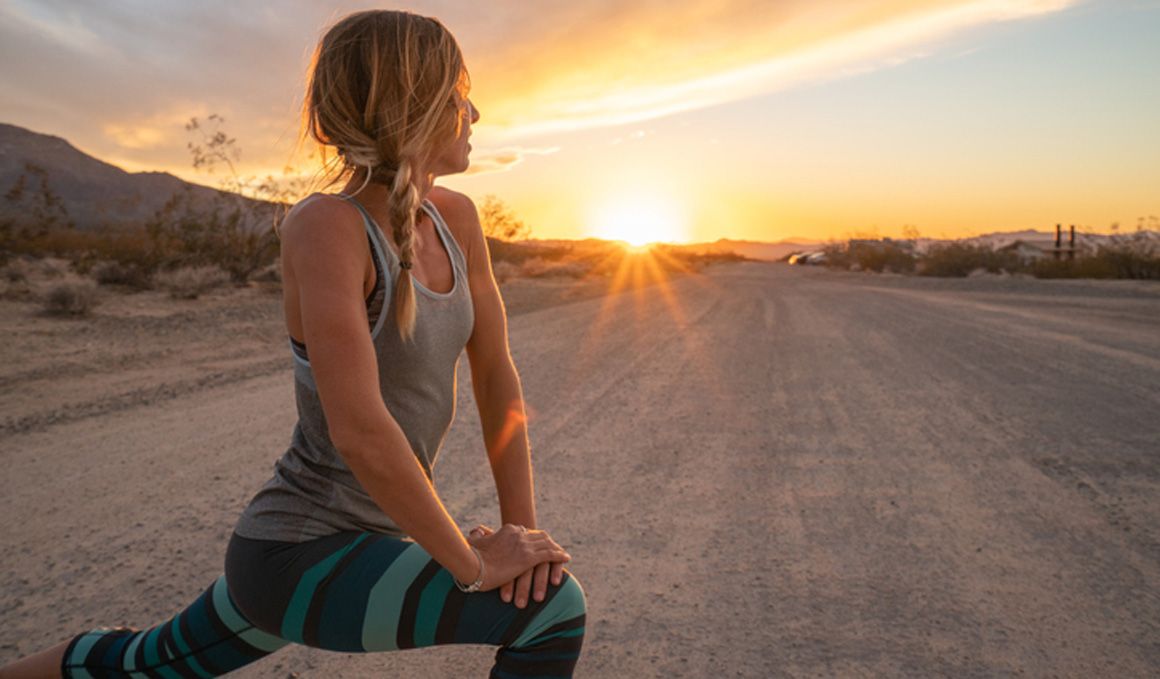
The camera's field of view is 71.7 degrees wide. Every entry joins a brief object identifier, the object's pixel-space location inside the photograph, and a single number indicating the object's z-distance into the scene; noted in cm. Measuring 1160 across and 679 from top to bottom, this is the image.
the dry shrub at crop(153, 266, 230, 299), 1455
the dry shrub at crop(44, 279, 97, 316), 1105
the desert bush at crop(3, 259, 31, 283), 1343
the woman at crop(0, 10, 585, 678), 135
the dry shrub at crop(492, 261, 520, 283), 2412
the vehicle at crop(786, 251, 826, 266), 5701
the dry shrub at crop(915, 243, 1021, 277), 2845
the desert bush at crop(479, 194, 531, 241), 4300
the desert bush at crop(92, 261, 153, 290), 1470
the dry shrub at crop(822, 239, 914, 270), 3648
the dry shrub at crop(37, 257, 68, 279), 1585
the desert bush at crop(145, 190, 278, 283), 1709
